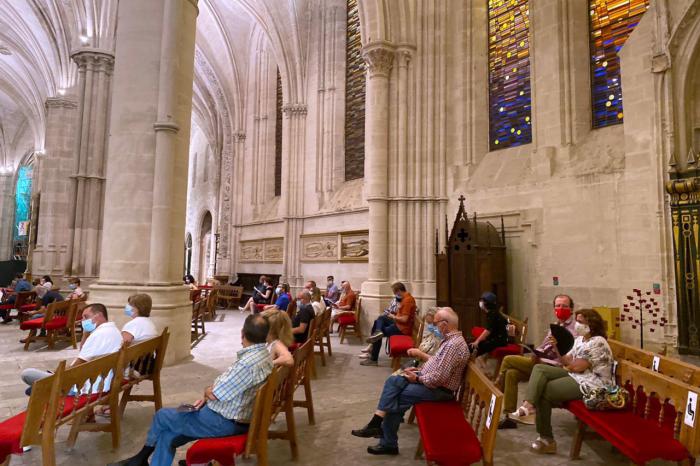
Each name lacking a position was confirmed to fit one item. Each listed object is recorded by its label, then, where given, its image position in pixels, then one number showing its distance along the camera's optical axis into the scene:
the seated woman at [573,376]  3.66
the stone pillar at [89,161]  12.62
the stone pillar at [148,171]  6.79
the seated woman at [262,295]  12.48
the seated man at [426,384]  3.62
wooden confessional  8.92
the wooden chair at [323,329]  6.75
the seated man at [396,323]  7.07
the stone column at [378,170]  11.11
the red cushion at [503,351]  5.53
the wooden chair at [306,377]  4.13
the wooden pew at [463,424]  2.58
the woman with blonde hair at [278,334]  3.55
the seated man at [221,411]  2.79
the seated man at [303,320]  6.23
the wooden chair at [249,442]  2.55
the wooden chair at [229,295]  16.45
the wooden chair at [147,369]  4.14
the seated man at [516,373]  4.32
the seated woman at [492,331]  5.35
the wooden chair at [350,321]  9.49
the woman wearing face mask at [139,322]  4.34
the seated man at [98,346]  3.79
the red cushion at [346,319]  9.59
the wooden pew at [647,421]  2.72
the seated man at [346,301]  10.30
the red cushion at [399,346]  5.82
